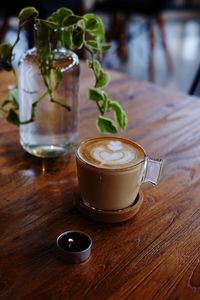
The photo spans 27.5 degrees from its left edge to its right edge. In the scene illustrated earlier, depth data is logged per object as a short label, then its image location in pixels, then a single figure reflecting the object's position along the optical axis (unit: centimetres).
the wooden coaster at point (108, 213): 64
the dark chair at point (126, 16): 294
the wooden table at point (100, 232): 53
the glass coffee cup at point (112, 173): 62
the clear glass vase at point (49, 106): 79
